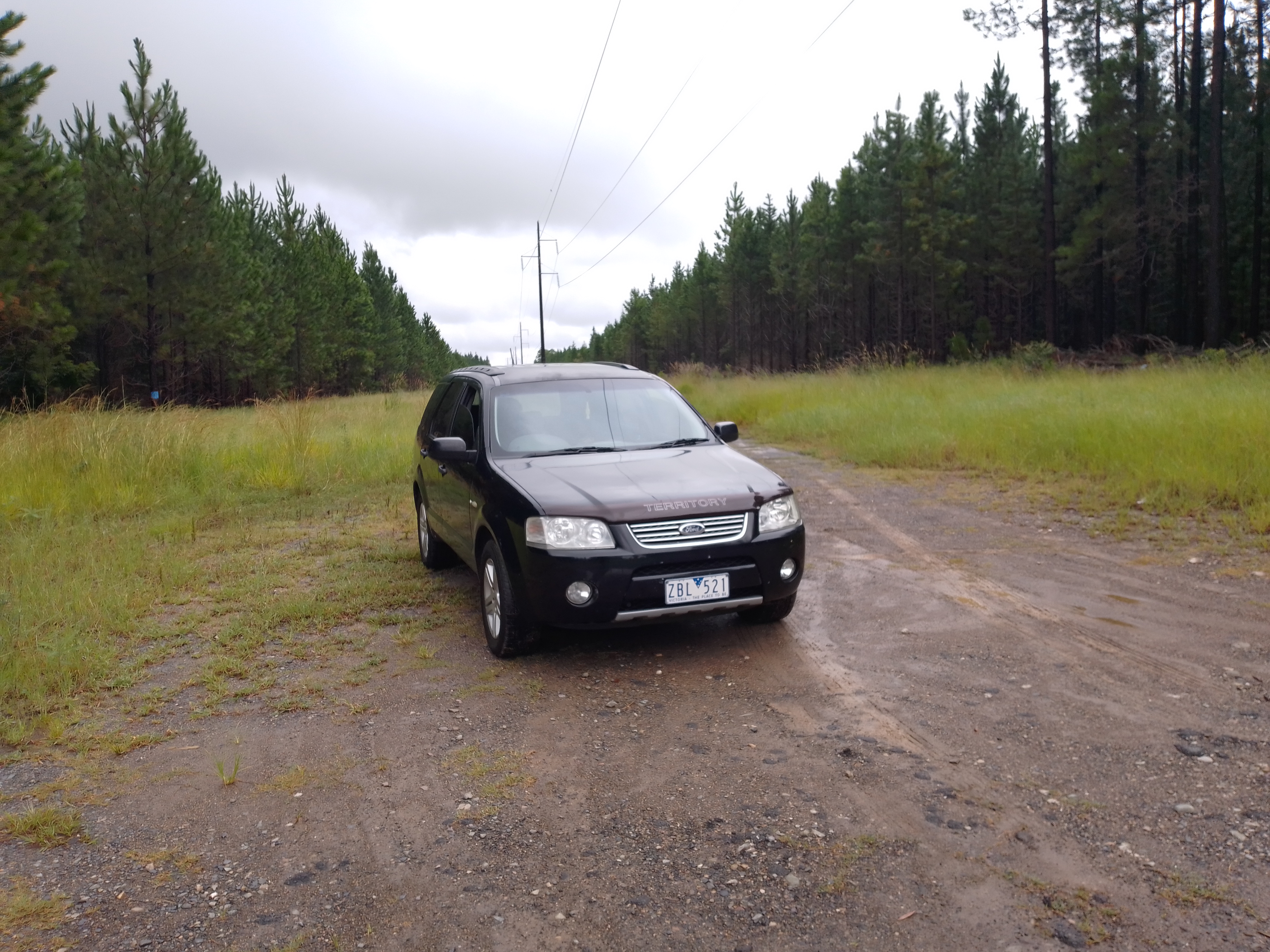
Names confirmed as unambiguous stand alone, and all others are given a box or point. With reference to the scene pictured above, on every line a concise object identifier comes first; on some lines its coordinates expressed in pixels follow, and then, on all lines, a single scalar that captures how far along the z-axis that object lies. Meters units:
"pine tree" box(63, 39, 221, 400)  31.12
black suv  4.77
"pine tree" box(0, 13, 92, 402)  19.84
